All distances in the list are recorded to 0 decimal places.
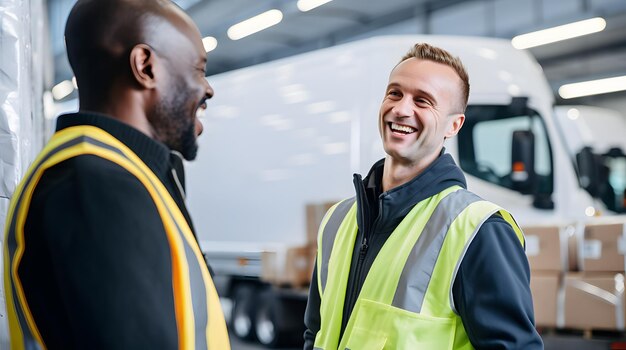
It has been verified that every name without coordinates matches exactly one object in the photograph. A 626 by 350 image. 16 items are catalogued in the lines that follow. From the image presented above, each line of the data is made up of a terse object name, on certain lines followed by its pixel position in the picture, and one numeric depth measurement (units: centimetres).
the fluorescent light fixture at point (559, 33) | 1054
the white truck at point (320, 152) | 598
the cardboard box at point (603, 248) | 450
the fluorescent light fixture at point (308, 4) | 1115
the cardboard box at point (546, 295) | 471
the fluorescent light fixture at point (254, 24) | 1204
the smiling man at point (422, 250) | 160
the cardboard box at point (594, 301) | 446
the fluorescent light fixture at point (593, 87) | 1667
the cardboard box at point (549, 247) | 472
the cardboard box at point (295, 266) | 654
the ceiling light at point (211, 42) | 1462
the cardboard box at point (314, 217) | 602
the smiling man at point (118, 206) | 98
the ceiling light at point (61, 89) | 1516
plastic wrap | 154
